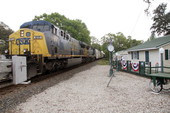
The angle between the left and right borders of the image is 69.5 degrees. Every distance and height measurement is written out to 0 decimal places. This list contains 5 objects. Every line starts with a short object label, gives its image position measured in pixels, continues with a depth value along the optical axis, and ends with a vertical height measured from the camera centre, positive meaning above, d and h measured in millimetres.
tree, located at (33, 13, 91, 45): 31091 +8652
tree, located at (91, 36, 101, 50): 79812 +9541
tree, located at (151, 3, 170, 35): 25684 +7580
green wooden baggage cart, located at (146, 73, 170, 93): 4871 -1086
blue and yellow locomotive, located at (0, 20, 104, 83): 6802 +678
